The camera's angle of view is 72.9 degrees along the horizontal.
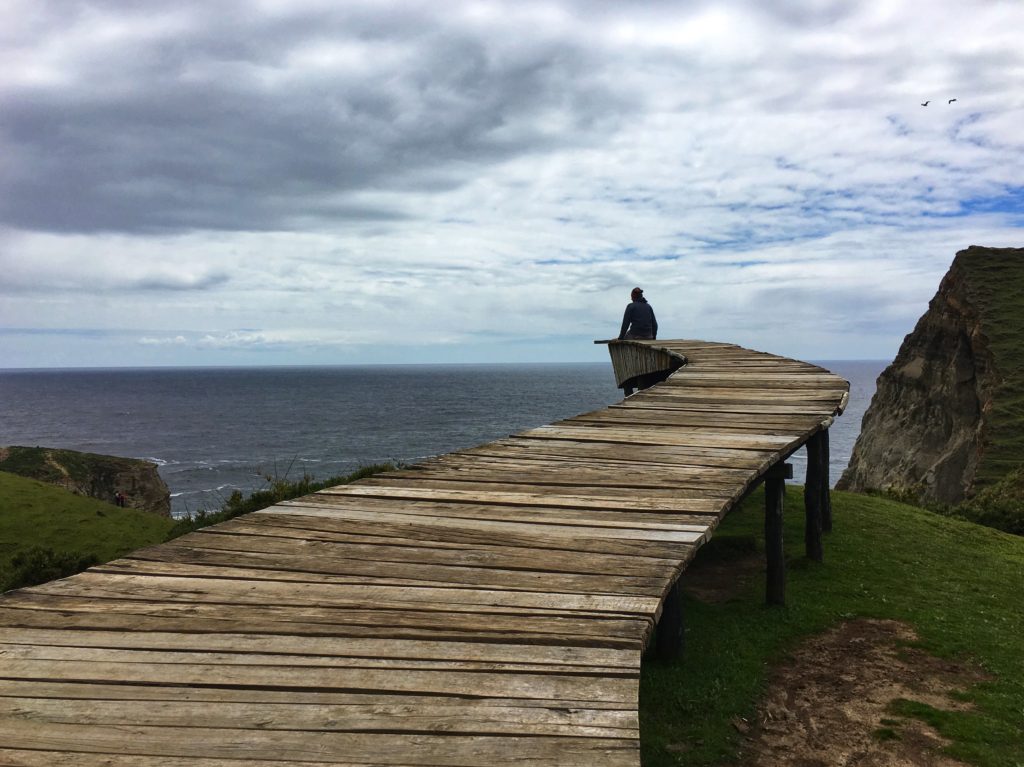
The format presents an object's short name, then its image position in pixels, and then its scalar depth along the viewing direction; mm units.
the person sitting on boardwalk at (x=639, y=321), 18234
